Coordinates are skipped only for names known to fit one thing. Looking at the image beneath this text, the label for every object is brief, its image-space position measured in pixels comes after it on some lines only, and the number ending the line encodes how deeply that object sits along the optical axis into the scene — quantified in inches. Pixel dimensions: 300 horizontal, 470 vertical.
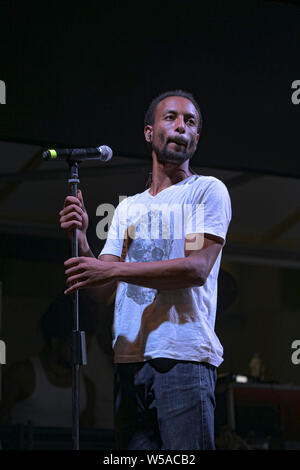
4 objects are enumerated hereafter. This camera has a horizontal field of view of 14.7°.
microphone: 145.5
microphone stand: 136.9
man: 133.3
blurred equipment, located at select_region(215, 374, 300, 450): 306.9
